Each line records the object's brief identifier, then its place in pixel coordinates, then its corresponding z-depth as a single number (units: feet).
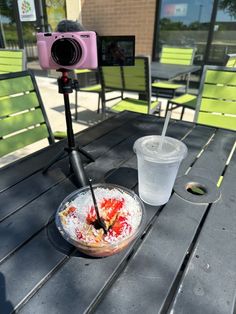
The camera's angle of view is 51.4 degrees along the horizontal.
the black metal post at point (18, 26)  19.36
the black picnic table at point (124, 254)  1.79
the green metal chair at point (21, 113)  4.66
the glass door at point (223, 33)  12.67
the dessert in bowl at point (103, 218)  2.00
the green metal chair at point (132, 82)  8.29
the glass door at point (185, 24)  13.46
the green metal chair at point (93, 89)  10.66
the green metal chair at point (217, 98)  5.88
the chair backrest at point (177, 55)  12.30
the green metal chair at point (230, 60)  8.43
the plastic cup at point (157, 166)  2.50
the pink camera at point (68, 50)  2.78
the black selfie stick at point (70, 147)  3.09
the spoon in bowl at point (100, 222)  2.08
